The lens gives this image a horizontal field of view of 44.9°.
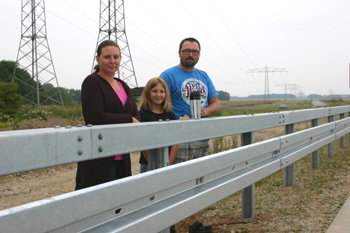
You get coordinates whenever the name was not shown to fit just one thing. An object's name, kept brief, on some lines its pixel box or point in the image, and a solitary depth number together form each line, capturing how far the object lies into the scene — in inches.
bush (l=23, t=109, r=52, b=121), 964.1
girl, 159.3
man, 180.2
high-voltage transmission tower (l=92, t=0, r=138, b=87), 1358.3
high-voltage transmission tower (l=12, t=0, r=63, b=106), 1182.9
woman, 117.9
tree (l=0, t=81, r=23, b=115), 1074.7
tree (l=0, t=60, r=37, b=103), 2600.9
